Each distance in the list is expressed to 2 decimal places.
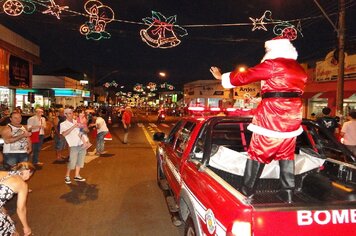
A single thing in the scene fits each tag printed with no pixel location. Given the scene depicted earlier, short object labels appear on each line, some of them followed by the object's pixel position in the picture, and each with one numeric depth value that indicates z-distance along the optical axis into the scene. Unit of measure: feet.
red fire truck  8.64
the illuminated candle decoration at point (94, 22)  36.37
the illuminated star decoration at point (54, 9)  34.35
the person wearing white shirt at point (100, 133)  42.63
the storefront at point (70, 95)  152.37
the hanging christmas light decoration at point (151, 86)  142.31
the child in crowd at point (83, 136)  27.61
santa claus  11.52
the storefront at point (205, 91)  196.85
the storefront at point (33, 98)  99.76
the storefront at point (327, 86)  64.95
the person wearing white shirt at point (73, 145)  27.02
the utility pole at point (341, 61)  41.32
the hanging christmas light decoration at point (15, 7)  34.32
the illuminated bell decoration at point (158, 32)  38.78
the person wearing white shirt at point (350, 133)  28.81
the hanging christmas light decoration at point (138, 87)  153.17
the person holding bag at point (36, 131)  33.93
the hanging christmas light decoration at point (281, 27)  39.83
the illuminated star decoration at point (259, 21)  39.01
